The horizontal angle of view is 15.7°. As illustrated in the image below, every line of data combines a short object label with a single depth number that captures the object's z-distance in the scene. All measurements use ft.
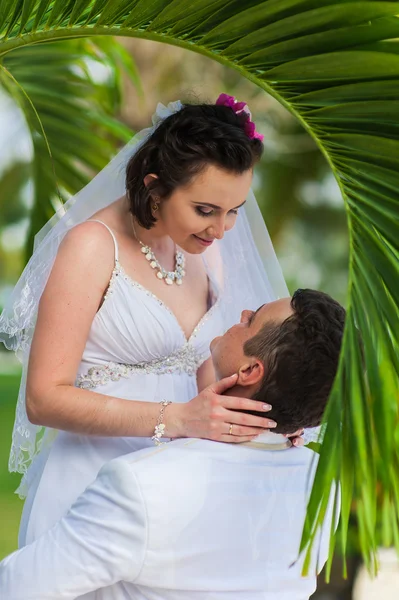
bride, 7.05
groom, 6.31
